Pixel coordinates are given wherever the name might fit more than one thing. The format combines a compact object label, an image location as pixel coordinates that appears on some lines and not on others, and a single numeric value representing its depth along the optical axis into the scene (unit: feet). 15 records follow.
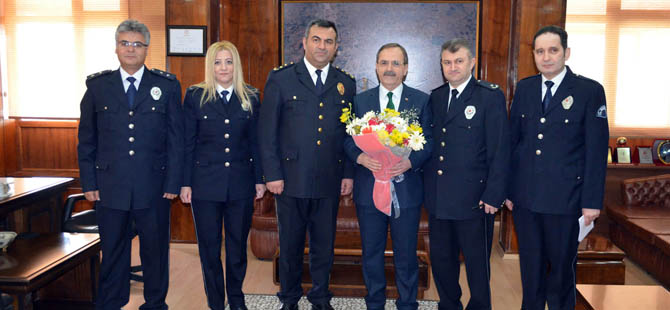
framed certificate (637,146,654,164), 17.92
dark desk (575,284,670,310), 9.04
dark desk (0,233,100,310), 8.66
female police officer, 9.23
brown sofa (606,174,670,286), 13.47
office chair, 12.48
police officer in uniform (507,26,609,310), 8.22
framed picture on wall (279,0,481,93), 16.89
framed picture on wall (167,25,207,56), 15.29
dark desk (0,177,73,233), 11.24
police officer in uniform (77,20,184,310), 8.81
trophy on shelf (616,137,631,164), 17.98
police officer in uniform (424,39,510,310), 8.47
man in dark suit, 9.11
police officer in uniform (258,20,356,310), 9.25
